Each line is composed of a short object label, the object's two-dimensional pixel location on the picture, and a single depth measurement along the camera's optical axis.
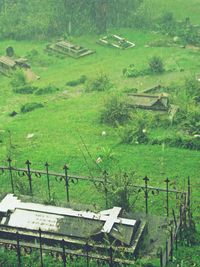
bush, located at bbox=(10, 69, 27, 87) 30.12
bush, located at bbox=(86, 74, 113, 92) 27.69
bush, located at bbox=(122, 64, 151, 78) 30.09
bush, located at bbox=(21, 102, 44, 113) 25.17
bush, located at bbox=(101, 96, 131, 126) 21.14
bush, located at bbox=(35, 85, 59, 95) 28.22
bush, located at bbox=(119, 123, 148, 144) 19.00
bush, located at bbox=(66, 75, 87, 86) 29.67
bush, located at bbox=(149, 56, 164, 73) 29.97
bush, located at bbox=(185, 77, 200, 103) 22.45
